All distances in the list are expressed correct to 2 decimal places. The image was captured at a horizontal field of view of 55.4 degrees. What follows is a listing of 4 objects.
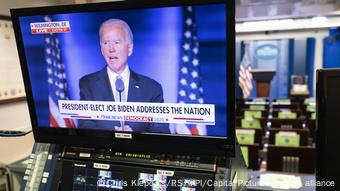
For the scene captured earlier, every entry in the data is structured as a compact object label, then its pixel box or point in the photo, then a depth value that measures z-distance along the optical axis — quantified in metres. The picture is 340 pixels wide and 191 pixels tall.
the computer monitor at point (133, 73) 0.80
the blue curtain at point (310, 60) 7.83
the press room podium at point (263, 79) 7.49
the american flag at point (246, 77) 6.71
